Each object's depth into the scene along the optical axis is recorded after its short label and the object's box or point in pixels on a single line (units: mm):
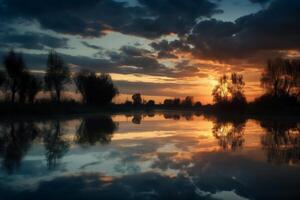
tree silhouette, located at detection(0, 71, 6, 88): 62000
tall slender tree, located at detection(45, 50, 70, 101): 71375
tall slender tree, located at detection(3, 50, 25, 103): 61188
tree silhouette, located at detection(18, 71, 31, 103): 64844
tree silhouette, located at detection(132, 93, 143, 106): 158000
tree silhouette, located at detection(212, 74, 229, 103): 101725
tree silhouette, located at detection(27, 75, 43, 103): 73062
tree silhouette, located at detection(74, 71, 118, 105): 101688
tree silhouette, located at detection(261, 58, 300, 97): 73500
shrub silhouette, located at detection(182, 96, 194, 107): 168375
